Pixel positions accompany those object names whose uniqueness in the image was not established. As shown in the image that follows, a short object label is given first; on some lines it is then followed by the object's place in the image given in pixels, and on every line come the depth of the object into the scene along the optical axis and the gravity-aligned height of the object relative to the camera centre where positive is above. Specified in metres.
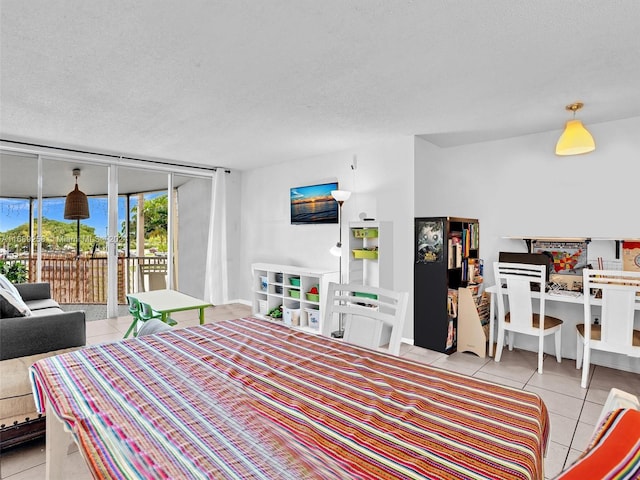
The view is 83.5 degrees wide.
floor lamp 4.25 -0.06
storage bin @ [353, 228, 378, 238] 4.35 +0.10
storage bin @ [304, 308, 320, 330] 4.65 -1.02
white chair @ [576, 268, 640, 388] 2.81 -0.63
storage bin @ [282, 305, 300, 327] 4.88 -1.03
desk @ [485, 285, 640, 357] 3.10 -0.55
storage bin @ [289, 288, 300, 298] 4.93 -0.74
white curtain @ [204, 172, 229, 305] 6.20 -0.13
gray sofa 2.09 -0.75
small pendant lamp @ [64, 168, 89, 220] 5.05 +0.52
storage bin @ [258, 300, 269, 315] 5.22 -0.98
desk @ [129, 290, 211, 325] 3.36 -0.62
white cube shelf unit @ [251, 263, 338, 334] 4.65 -0.73
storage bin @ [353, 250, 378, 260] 4.27 -0.17
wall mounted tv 4.92 +0.51
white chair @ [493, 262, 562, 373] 3.32 -0.65
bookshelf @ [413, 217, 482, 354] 3.80 -0.39
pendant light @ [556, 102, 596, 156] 3.03 +0.85
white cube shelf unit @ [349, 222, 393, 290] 4.17 -0.16
